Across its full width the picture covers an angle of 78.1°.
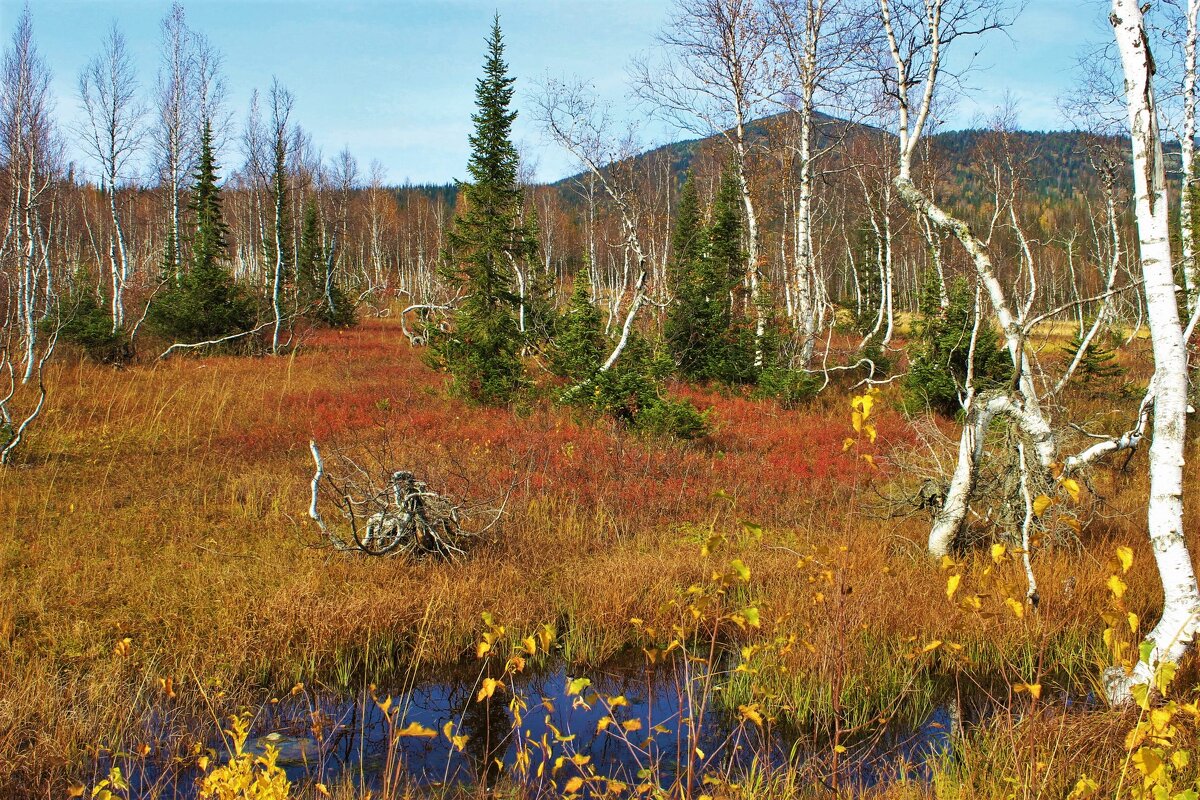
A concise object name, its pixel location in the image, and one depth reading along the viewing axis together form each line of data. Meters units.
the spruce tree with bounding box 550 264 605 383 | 12.84
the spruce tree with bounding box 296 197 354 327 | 27.17
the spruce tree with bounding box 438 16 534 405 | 14.00
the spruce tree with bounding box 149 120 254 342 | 18.98
